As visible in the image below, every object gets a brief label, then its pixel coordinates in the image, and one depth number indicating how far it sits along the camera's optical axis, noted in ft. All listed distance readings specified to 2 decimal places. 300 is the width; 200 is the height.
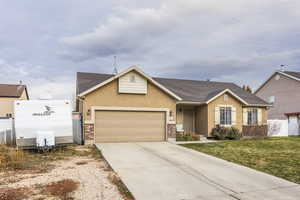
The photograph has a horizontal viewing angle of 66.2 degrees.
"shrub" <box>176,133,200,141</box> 53.47
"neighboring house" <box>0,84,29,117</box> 105.19
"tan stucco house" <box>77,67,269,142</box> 47.06
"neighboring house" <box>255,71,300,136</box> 71.67
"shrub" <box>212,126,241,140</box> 56.90
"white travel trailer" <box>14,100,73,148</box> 35.58
